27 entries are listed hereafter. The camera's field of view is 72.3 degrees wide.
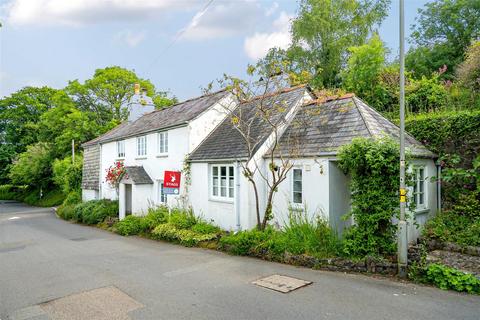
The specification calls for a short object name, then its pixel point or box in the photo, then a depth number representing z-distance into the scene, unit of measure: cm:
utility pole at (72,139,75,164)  3438
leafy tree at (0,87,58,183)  4762
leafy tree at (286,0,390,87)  2859
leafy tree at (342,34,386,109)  1933
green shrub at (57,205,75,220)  2592
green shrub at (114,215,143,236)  1722
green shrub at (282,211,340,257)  977
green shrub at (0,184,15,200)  5432
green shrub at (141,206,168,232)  1650
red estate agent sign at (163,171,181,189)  1434
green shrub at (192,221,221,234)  1401
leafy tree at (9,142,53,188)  3997
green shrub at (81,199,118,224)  2184
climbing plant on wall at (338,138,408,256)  885
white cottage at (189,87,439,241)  1107
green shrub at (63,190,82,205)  3005
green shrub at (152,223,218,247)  1347
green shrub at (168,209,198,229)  1498
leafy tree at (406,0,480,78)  2772
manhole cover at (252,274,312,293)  776
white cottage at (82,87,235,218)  1717
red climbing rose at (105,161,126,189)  2166
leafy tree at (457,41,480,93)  1504
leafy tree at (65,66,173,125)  3778
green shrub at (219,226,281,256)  1096
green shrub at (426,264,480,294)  721
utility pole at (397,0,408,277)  830
